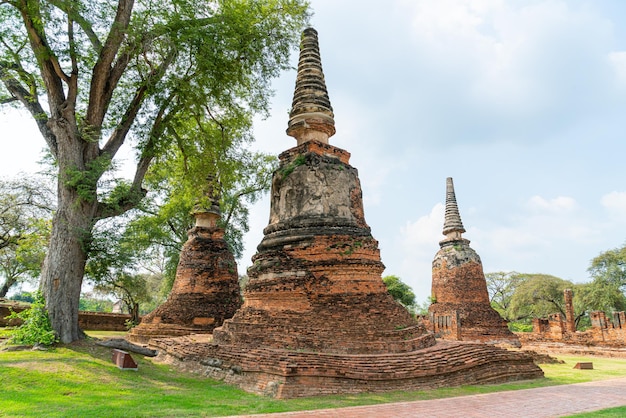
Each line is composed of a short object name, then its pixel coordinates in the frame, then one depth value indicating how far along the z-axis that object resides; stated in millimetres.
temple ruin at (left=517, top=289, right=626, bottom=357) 19594
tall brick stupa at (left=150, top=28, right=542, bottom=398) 8156
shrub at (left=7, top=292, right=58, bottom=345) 9555
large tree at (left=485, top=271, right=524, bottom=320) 43750
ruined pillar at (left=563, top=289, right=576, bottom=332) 23258
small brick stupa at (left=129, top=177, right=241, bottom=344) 15312
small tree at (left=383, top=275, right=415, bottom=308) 37312
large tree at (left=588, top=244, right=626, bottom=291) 30370
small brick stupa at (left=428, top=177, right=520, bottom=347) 20141
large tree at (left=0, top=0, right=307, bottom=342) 10289
